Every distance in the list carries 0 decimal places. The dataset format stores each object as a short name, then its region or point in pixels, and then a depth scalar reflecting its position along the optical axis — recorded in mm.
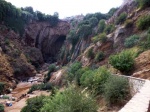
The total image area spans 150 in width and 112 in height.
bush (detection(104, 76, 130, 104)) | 10062
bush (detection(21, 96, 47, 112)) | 15553
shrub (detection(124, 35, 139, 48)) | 19766
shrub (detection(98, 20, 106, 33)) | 35250
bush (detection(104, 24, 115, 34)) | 30230
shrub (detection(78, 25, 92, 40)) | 41075
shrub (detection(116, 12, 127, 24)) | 27734
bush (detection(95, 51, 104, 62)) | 24234
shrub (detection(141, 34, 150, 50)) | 16516
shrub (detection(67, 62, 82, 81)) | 25094
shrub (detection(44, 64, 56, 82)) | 39212
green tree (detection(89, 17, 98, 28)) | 43225
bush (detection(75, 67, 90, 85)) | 19788
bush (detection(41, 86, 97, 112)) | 7547
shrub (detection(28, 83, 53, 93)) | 32356
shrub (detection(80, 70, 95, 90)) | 13253
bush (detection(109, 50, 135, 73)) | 14102
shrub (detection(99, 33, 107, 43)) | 26359
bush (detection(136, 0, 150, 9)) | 24419
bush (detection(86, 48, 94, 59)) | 27766
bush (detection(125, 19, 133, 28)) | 24286
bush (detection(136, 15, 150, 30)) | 20672
